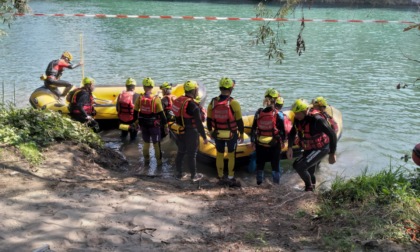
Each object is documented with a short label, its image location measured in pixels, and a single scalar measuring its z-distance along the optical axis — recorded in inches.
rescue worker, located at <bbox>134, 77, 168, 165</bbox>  283.4
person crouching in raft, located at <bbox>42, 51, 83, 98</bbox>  392.2
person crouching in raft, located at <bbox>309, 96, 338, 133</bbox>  244.9
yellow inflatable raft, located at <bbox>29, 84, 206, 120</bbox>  363.9
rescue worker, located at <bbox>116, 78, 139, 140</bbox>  326.3
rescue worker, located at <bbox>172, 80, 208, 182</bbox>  251.9
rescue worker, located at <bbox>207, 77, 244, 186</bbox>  251.1
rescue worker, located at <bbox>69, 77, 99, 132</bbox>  332.5
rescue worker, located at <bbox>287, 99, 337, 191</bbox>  230.5
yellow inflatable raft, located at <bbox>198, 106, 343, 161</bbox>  290.0
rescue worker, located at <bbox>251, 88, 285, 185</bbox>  254.2
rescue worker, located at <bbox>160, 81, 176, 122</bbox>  316.5
